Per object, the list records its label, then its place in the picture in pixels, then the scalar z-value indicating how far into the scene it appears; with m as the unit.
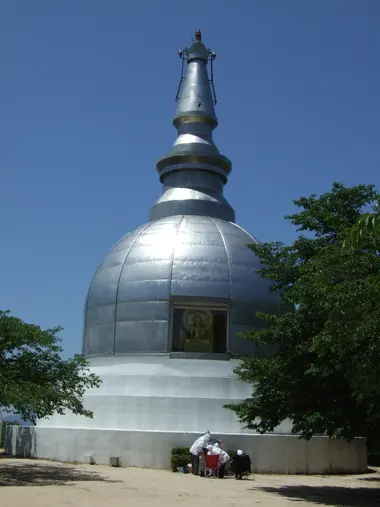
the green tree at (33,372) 16.12
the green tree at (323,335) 12.77
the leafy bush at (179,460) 22.27
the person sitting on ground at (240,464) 20.66
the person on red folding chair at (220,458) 20.45
